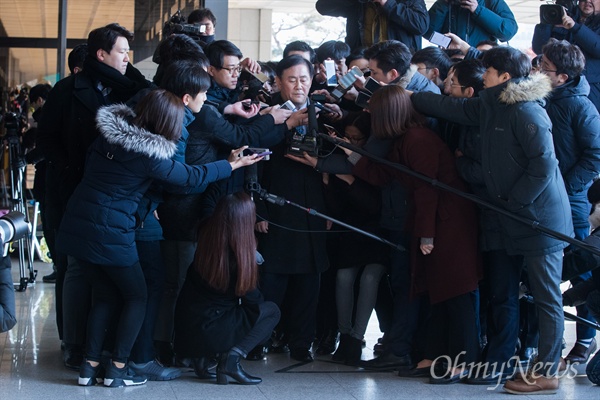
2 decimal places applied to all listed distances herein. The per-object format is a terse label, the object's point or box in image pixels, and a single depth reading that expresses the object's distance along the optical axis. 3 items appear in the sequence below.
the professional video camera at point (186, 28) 5.65
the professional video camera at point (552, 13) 5.61
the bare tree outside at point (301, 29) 20.30
